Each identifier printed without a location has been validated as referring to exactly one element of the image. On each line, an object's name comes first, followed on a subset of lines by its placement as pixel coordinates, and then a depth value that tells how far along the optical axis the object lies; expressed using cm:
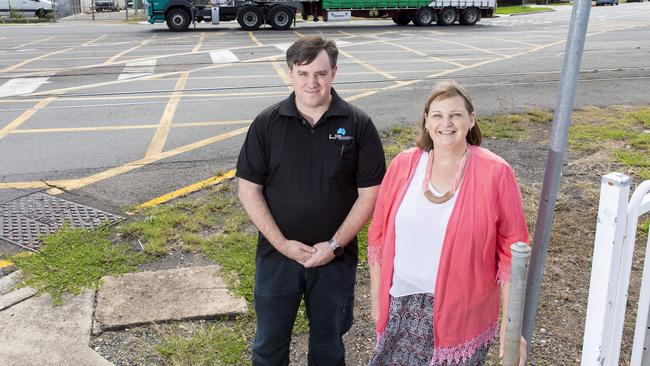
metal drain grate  494
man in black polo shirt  274
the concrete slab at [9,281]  409
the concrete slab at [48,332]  337
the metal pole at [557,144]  205
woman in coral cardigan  232
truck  2403
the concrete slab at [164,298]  377
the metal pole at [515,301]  194
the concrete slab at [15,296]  390
